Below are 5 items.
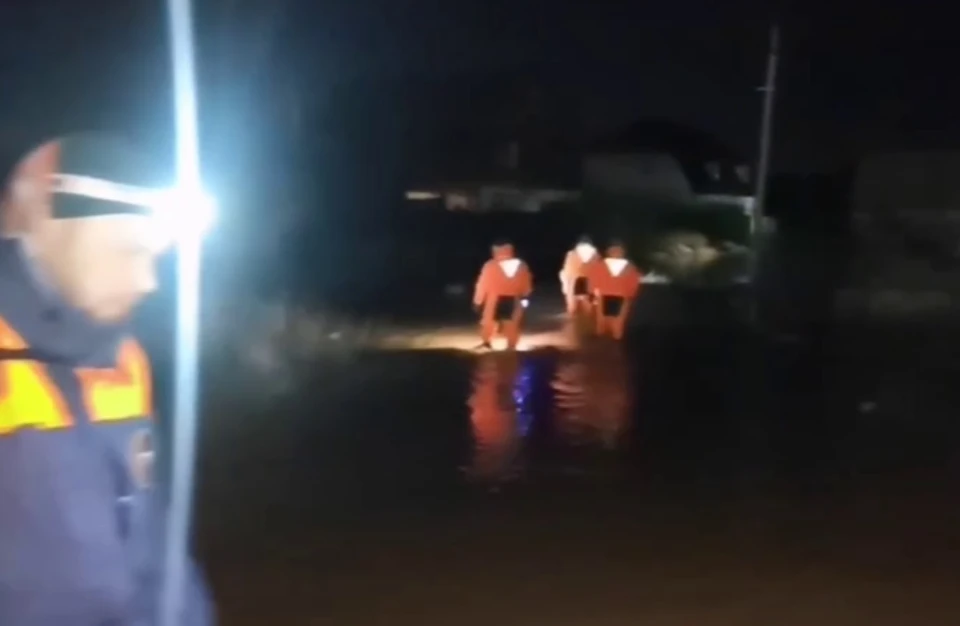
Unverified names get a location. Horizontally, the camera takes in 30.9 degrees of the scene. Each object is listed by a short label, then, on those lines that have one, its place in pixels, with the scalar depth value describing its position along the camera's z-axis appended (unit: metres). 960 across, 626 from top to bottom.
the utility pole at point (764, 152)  32.16
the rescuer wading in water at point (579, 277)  22.84
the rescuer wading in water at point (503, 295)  18.20
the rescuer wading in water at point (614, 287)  21.06
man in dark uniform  2.51
